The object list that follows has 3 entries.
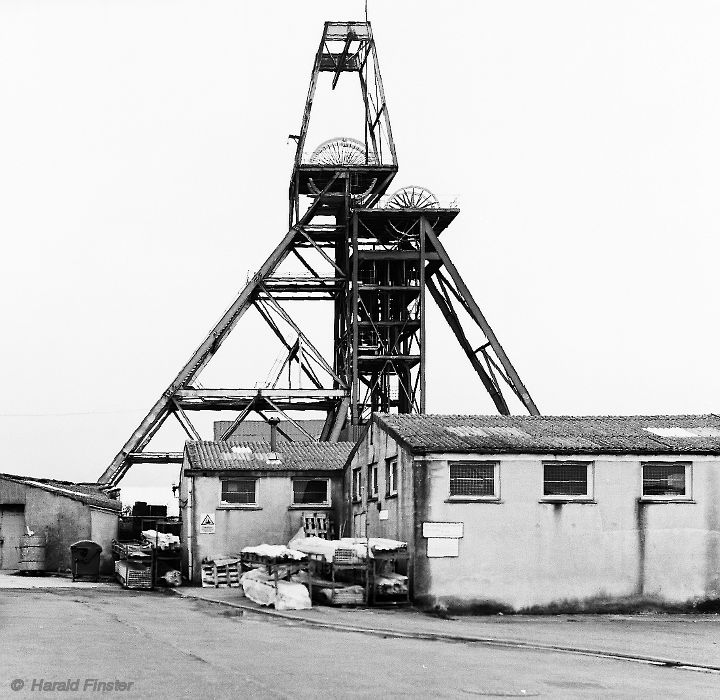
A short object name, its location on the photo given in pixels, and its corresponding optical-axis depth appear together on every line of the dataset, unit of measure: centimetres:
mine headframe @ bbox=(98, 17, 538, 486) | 6262
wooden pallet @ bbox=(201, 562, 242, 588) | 3869
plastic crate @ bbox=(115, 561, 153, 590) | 3916
